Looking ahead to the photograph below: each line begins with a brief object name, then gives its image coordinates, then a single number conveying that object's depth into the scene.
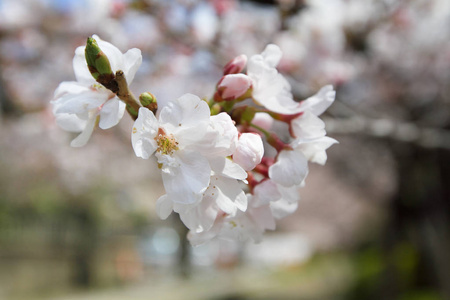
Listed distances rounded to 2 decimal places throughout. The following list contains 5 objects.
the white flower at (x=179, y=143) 0.23
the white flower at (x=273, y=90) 0.26
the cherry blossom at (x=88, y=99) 0.24
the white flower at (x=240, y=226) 0.26
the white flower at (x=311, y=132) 0.25
